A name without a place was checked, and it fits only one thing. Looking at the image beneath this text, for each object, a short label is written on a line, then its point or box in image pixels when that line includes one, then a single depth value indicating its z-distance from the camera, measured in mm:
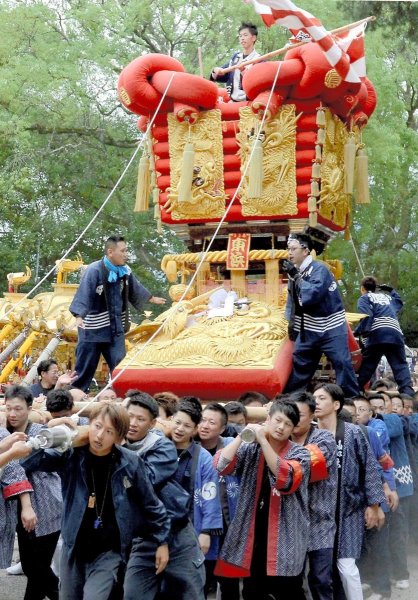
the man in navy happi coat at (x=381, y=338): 16475
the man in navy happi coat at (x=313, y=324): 14594
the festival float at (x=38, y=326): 17916
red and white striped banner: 15306
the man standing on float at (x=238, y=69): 17172
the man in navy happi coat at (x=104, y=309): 14805
